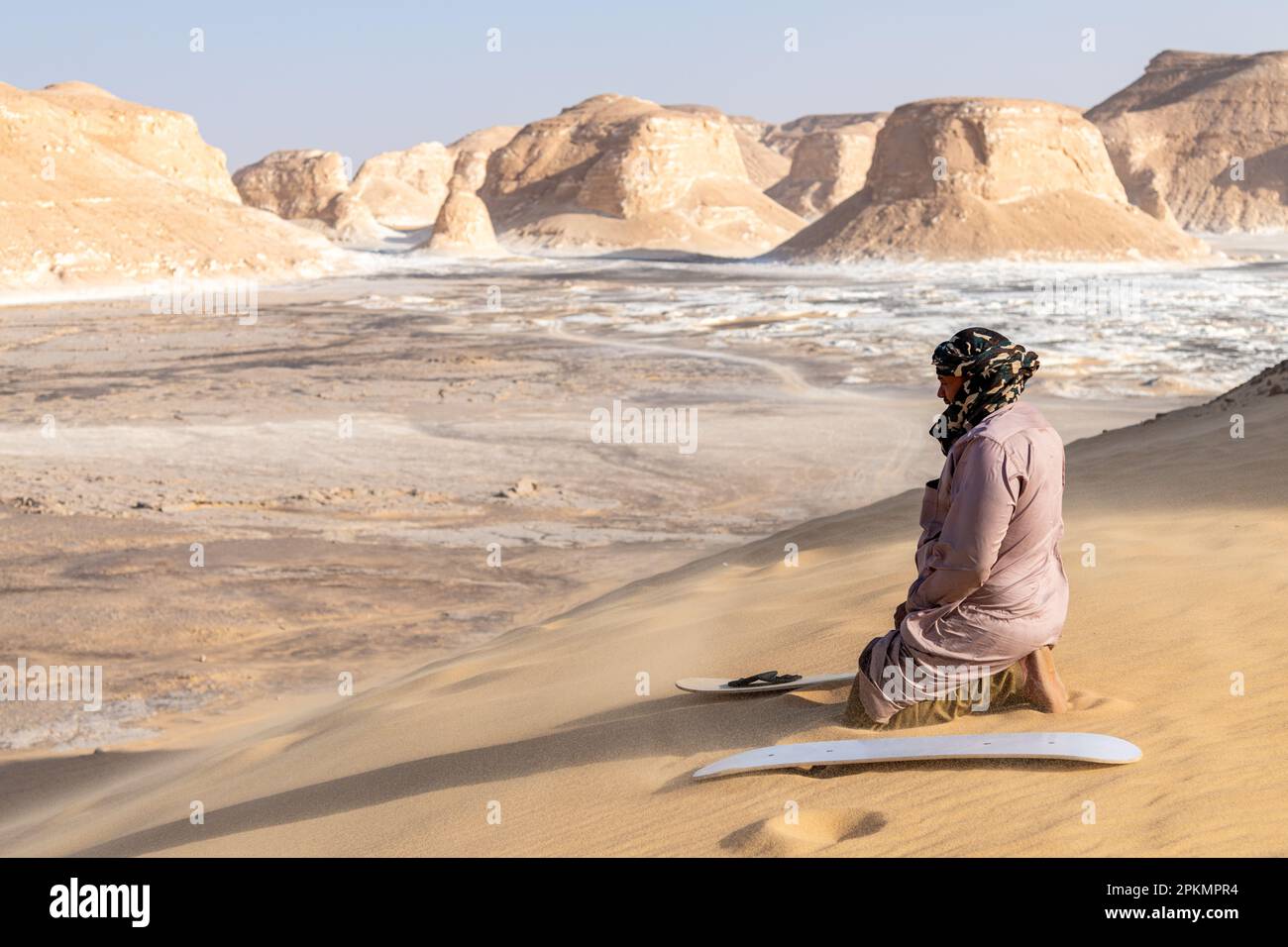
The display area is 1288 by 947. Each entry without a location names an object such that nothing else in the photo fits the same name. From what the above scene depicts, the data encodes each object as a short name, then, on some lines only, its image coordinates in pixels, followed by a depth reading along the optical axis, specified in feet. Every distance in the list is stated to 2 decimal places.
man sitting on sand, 12.10
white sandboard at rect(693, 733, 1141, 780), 11.78
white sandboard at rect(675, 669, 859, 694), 15.34
